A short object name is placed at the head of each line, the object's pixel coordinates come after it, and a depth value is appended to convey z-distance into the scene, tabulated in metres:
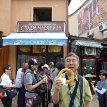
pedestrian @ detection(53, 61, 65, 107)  2.83
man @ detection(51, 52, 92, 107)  1.47
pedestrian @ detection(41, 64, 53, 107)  2.93
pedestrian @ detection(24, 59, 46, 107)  2.43
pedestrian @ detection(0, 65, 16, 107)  3.20
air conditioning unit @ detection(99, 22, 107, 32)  8.84
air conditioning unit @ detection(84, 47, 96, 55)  6.17
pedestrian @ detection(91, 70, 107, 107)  2.91
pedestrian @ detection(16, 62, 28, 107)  3.49
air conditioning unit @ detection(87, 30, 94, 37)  10.10
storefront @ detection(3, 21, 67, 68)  6.03
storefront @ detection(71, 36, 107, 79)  6.07
